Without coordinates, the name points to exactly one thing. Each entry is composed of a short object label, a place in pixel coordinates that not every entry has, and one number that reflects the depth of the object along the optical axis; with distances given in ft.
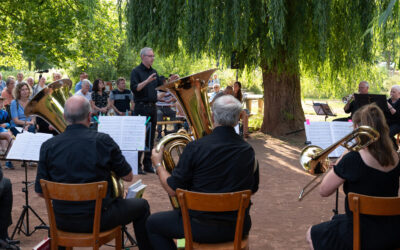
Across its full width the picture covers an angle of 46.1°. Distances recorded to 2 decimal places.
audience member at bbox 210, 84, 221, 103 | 47.74
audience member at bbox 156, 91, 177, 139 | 41.29
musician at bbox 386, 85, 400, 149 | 27.43
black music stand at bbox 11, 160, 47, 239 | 16.18
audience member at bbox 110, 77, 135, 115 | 36.27
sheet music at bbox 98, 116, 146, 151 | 14.88
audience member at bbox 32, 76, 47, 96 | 40.21
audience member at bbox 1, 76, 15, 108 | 36.42
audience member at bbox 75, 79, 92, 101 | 34.55
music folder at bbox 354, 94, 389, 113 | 26.53
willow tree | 33.32
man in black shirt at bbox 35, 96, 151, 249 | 11.53
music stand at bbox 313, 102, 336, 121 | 40.88
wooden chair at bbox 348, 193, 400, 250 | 9.71
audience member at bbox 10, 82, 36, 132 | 29.45
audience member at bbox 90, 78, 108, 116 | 35.86
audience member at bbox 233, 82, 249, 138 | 40.32
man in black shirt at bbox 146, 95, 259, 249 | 10.79
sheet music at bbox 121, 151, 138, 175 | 14.87
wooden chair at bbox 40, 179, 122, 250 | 10.84
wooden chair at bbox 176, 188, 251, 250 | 10.04
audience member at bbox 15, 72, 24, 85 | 44.21
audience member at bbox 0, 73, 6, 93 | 43.93
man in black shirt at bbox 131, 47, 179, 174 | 23.70
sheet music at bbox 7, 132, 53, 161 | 14.78
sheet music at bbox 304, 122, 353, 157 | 15.34
